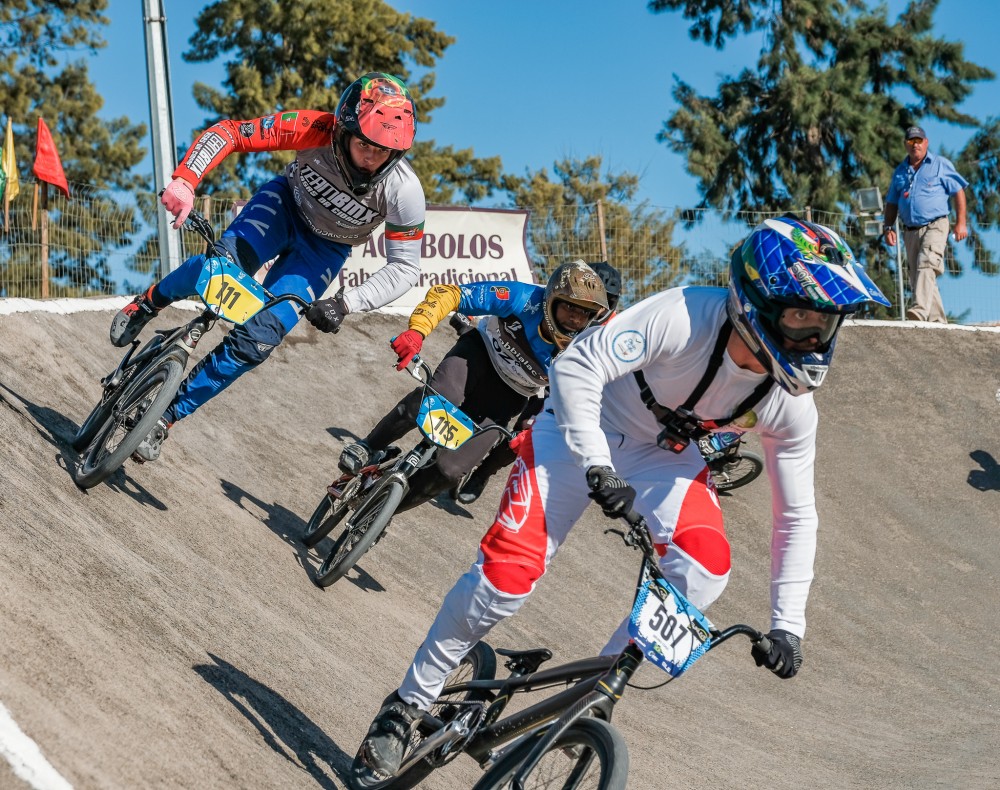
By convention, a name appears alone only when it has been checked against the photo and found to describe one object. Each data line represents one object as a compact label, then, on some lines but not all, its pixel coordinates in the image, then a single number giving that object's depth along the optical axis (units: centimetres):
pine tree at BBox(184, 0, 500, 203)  3238
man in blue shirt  1439
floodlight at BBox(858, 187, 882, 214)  1636
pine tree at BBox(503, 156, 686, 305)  1659
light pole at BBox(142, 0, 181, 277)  1368
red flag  1725
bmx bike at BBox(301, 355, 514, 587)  673
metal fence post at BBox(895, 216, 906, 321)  1595
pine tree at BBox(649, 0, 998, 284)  2845
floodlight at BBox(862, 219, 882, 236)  1605
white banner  1464
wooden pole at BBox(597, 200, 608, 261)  1622
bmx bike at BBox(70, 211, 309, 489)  621
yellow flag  1594
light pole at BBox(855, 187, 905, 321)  1608
